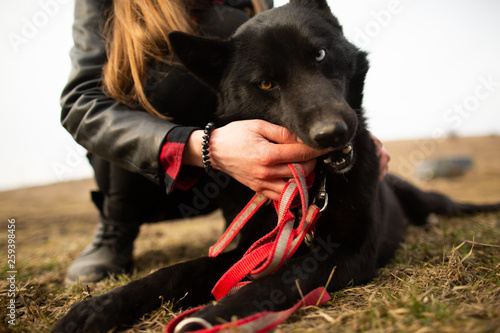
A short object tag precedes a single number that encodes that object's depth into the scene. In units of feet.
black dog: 1.29
